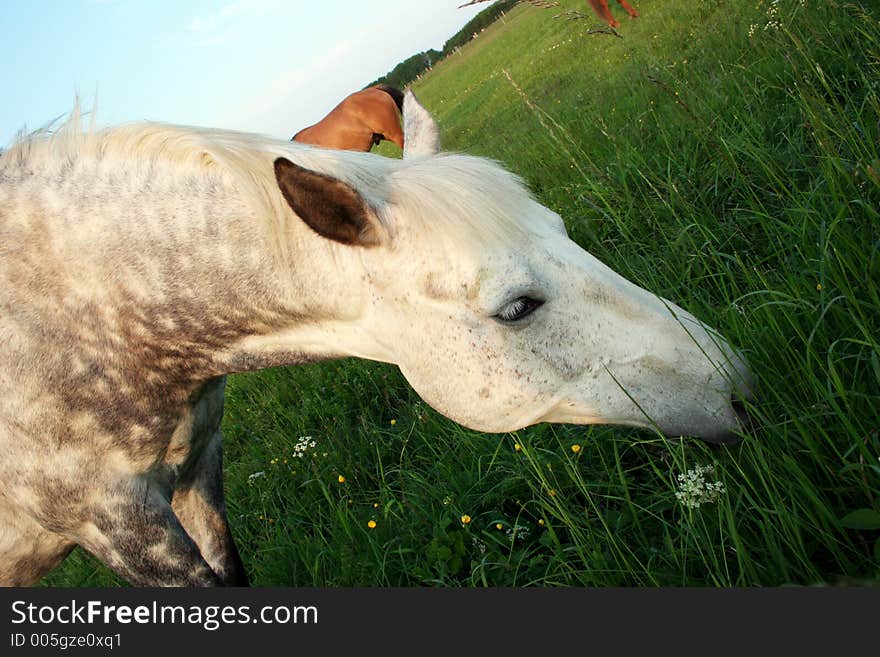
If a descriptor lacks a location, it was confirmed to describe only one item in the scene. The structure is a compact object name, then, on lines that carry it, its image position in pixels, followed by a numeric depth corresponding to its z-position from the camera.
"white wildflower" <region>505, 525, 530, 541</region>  2.14
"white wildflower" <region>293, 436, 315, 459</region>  3.45
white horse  1.86
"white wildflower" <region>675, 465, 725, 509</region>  1.62
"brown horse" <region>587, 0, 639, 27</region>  9.82
